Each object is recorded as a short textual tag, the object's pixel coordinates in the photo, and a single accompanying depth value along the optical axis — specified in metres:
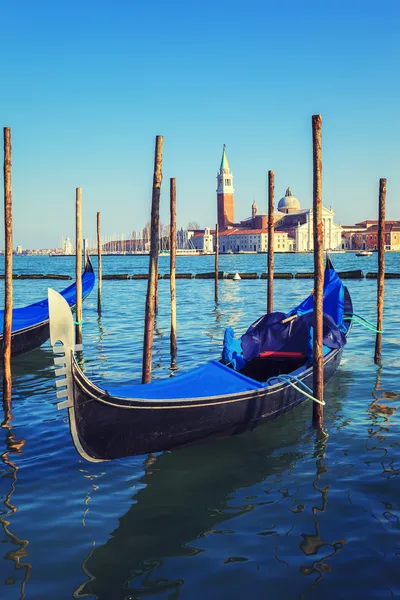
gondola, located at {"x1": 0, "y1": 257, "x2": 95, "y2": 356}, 10.32
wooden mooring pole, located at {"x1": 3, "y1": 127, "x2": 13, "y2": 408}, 6.99
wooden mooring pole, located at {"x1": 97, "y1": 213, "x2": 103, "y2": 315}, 17.89
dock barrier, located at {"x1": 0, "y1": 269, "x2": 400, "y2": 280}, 34.75
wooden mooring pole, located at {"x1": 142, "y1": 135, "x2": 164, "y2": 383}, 6.89
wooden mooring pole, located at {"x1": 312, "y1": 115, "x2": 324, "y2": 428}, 6.12
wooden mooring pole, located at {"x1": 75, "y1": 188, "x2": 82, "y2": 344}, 11.24
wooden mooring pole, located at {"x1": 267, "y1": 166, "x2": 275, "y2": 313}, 10.88
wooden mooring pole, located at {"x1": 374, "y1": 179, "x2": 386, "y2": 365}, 9.38
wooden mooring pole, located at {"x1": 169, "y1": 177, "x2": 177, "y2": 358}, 10.66
